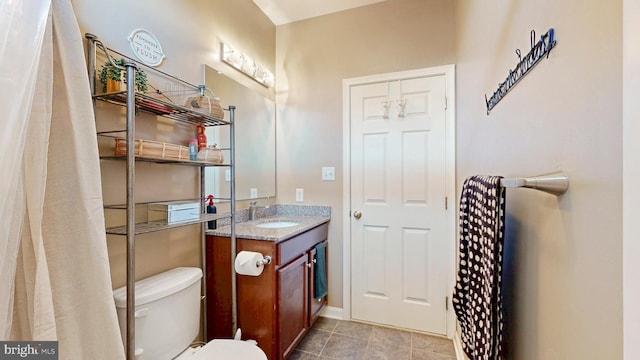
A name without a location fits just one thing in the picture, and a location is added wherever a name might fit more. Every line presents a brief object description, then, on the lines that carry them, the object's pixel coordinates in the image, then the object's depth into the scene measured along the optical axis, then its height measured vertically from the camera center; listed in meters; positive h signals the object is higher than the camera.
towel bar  0.57 -0.01
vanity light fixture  1.97 +0.89
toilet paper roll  1.53 -0.48
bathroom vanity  1.64 -0.70
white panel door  2.18 -0.23
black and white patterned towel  0.75 -0.29
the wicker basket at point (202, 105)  1.50 +0.40
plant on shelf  1.14 +0.42
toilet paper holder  1.56 -0.48
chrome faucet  2.24 -0.26
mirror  1.85 +0.28
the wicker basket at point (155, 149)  1.18 +0.13
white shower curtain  0.77 -0.05
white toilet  1.16 -0.65
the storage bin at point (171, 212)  1.30 -0.17
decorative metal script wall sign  0.63 +0.31
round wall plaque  1.34 +0.66
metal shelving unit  1.06 +0.14
